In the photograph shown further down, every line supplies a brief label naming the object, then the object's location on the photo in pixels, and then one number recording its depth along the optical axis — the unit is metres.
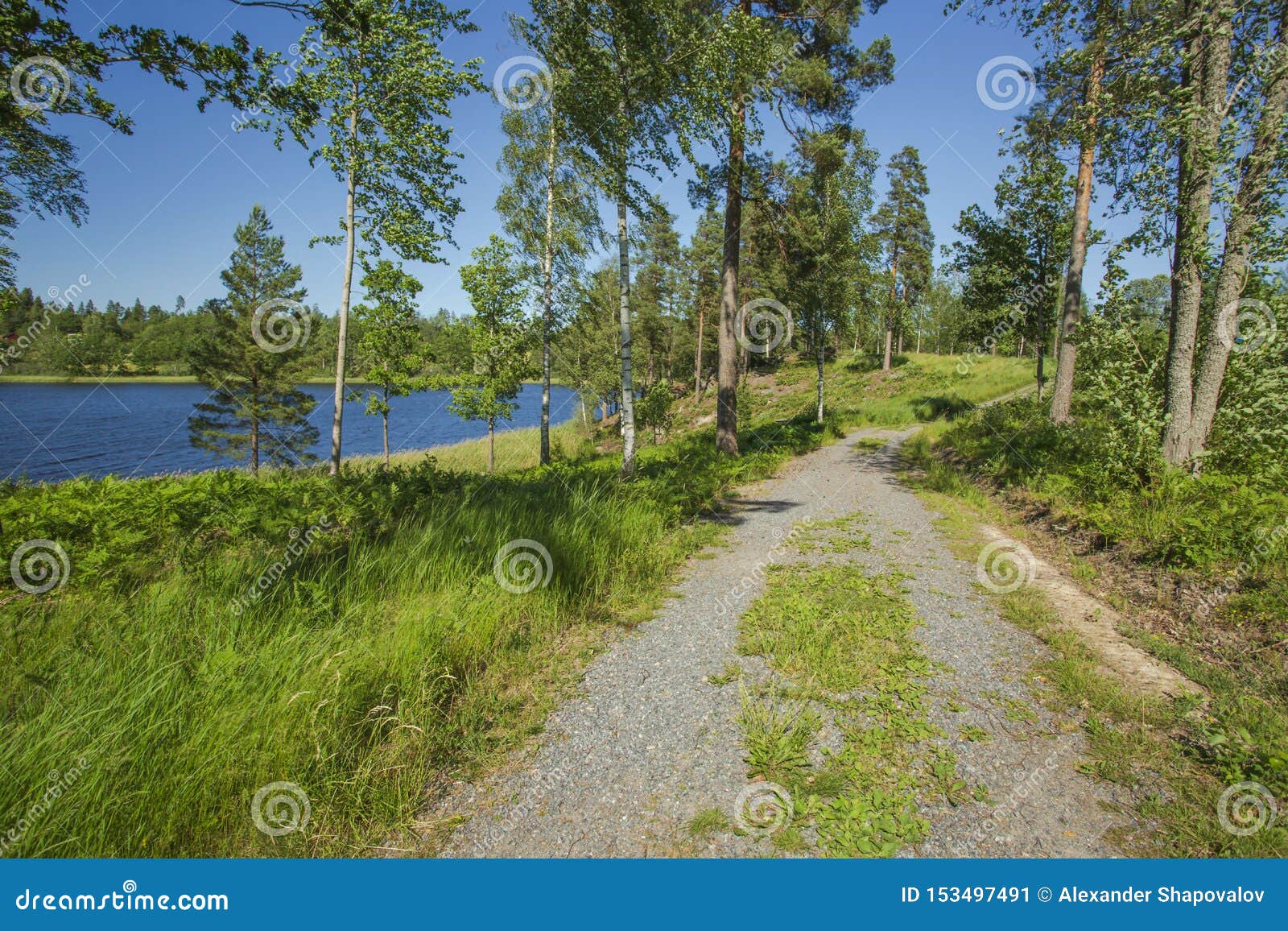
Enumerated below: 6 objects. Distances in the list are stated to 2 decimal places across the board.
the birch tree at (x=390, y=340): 13.20
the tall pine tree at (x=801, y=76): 11.80
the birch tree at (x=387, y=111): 10.84
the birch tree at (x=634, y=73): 7.81
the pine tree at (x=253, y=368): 21.34
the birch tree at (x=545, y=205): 14.52
